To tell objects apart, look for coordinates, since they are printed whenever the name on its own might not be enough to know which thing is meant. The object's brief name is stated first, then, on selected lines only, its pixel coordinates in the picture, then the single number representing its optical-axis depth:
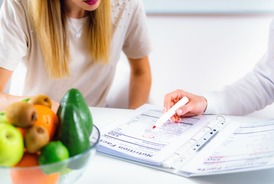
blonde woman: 0.96
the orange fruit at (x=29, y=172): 0.44
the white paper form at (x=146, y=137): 0.64
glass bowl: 0.44
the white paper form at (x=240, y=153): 0.57
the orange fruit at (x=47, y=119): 0.47
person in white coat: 0.89
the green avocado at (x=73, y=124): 0.46
